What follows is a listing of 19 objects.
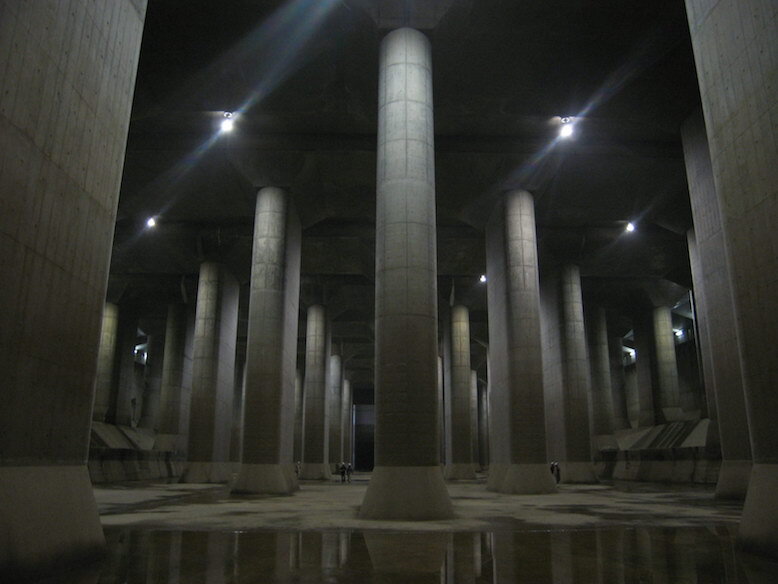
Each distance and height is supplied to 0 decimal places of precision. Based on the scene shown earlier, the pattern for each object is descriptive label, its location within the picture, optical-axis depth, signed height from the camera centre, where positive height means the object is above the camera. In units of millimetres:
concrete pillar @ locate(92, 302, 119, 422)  38281 +5361
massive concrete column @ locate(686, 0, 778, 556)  7730 +3366
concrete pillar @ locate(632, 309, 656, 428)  42312 +5663
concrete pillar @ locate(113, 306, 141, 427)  40875 +5520
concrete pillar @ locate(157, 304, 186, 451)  37000 +3090
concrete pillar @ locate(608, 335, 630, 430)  48156 +3677
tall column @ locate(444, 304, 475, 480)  38250 +2541
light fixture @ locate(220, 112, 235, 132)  20844 +11186
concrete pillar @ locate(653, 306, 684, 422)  40812 +5241
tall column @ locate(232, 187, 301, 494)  21297 +3295
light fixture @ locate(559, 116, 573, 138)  21203 +11199
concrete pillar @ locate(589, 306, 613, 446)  39969 +4224
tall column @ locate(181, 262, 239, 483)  29719 +3366
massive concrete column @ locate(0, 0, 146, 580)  6004 +2124
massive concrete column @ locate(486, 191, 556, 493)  22219 +3262
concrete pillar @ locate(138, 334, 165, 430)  46594 +3895
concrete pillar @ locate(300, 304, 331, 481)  38656 +3071
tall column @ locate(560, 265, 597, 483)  30547 +3096
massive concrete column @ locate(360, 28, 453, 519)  12406 +3327
